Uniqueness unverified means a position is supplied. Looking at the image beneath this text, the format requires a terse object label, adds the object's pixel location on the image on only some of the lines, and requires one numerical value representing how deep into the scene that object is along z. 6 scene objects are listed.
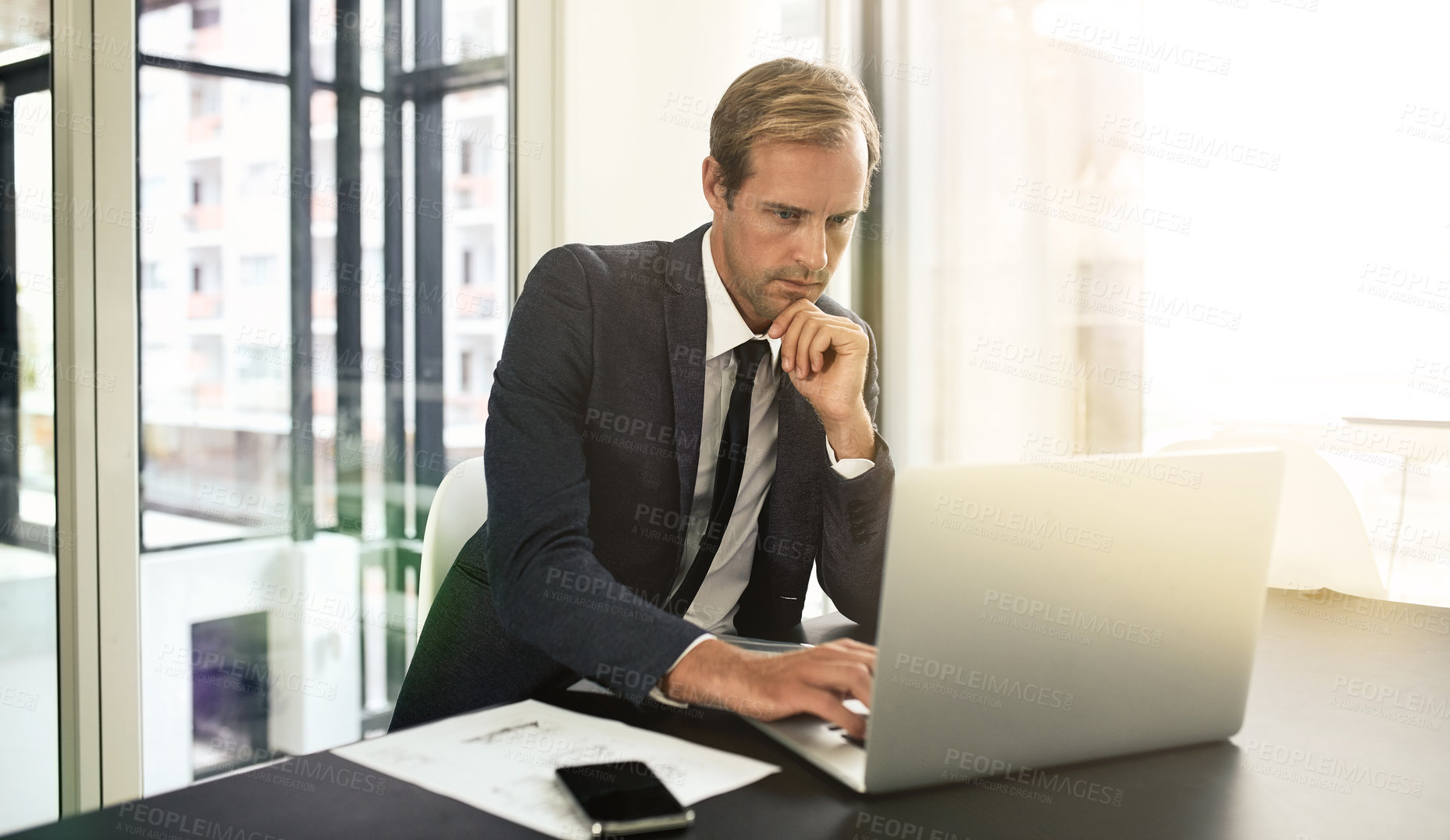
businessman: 1.27
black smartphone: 0.69
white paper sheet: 0.74
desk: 0.70
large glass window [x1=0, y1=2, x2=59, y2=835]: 1.71
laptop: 0.73
